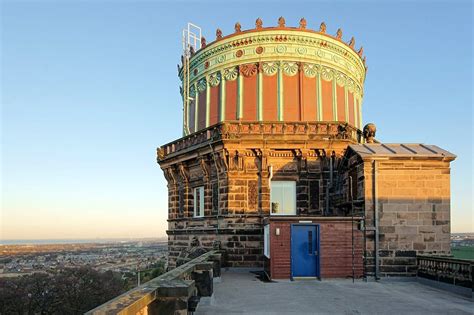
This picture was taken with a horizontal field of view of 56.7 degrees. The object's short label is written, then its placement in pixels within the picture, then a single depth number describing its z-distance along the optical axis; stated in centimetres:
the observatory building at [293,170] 1700
